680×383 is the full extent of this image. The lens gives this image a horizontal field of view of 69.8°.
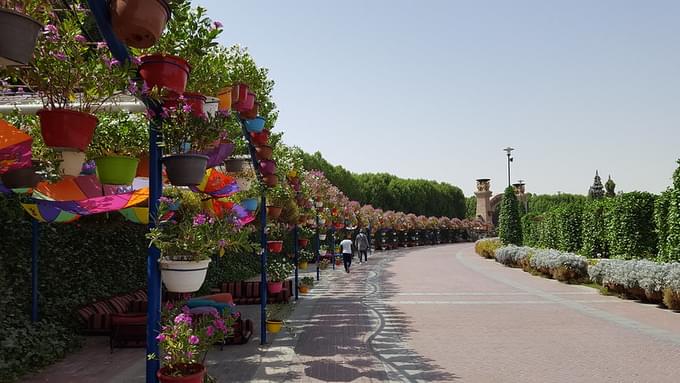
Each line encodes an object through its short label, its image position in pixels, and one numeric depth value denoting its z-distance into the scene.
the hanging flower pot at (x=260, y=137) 7.48
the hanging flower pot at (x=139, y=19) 2.69
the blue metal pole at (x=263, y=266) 8.15
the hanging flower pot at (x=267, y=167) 7.83
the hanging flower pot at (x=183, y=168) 3.53
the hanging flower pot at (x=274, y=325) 8.49
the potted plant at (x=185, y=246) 3.62
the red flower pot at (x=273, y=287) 10.78
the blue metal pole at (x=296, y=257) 12.94
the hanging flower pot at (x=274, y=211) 9.74
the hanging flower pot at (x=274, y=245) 11.51
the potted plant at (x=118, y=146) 3.69
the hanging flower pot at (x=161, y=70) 3.25
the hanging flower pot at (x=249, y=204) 8.27
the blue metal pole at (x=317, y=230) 17.15
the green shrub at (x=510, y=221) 27.42
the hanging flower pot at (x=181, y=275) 3.64
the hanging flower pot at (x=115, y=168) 3.67
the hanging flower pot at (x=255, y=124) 6.94
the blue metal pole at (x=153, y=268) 3.57
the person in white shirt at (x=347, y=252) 20.66
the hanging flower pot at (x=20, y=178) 5.66
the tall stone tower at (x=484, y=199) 60.06
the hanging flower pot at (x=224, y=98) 4.82
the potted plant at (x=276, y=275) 10.80
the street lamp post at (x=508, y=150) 37.60
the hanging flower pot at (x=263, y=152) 7.65
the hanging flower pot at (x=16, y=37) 2.25
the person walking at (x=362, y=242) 25.62
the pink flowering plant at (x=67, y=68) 3.04
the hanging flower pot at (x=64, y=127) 2.96
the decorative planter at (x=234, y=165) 7.22
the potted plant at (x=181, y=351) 3.64
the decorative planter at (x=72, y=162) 3.51
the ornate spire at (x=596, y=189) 44.75
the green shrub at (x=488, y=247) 28.53
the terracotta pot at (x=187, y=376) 3.56
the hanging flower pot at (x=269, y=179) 7.91
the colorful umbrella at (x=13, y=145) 4.32
